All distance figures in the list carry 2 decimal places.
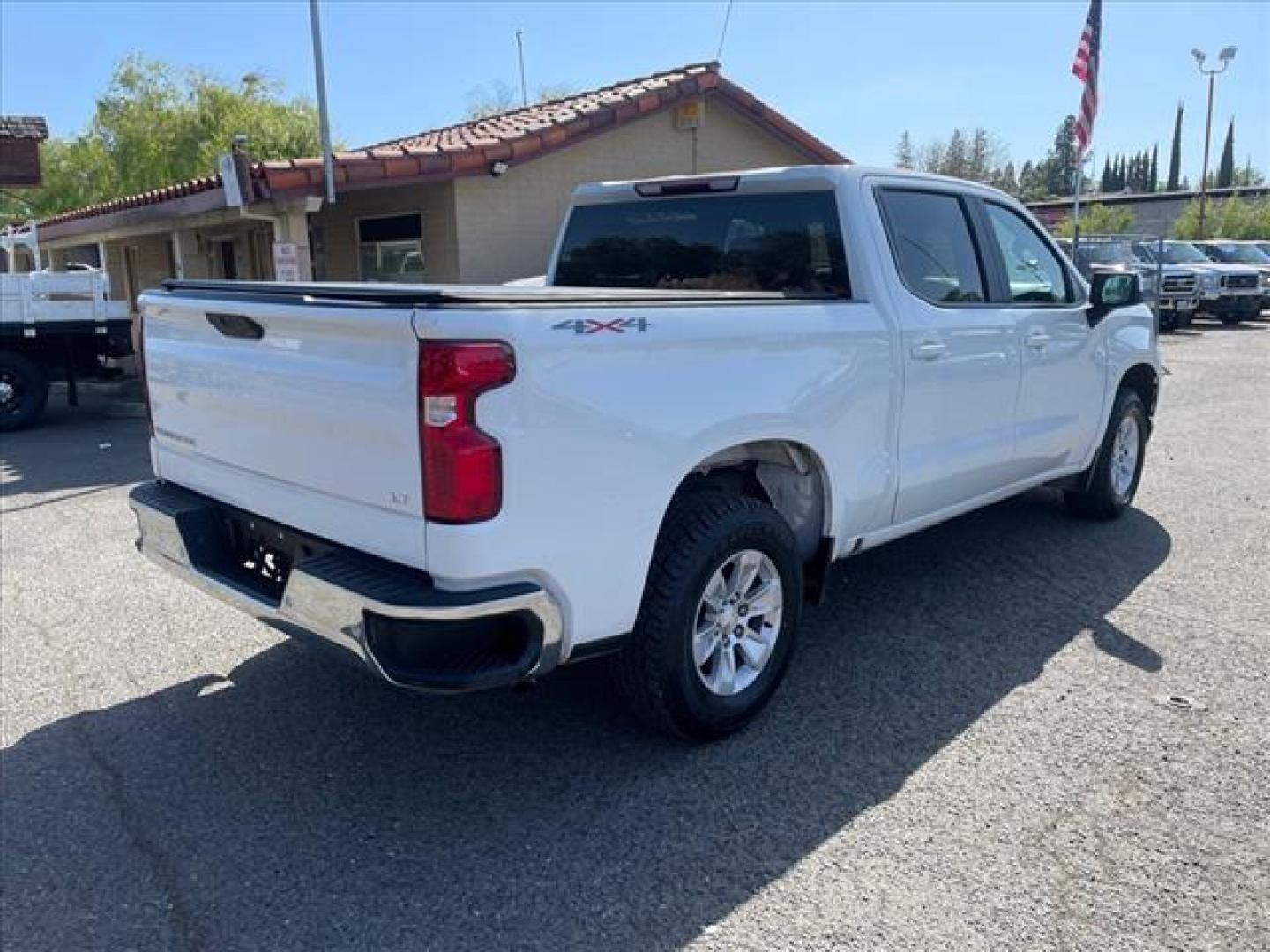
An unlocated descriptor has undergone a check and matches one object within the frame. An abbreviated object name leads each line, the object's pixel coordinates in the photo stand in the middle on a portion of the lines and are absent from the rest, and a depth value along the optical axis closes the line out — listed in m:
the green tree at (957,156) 77.62
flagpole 17.92
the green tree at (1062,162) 98.62
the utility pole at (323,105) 10.31
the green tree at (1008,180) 86.31
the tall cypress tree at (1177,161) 85.50
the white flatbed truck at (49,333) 11.56
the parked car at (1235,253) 24.78
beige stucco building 11.09
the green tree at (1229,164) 77.19
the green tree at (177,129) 27.02
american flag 17.36
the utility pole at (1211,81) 30.28
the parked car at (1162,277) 21.06
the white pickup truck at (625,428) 2.78
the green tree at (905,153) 77.42
